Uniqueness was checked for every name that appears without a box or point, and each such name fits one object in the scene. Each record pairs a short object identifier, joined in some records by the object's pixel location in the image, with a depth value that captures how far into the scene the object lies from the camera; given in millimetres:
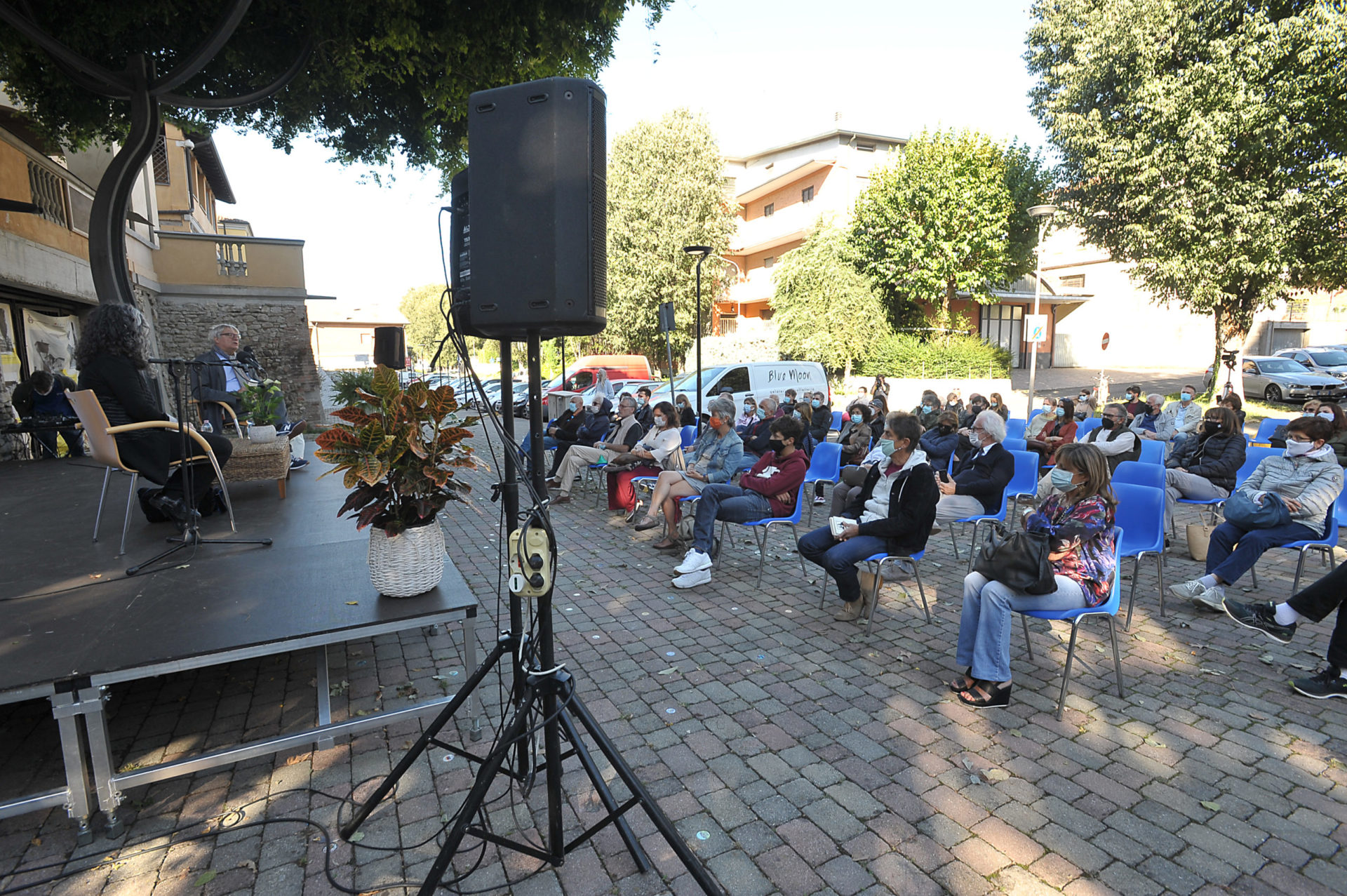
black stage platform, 2512
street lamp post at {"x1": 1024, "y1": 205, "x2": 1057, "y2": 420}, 15406
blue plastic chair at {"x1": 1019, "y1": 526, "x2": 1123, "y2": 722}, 3508
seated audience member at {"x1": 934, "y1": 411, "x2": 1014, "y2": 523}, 5668
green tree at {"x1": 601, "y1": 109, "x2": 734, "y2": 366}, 28562
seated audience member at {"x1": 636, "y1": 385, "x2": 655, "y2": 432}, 10680
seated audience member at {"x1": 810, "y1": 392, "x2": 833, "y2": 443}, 10766
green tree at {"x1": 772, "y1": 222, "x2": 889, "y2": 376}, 25625
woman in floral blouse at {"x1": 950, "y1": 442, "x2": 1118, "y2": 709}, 3545
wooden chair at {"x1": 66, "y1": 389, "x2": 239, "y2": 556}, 3885
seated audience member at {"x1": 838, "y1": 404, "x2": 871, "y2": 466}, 8375
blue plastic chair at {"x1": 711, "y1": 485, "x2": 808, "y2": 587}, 5566
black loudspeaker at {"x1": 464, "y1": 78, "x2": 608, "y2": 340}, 2227
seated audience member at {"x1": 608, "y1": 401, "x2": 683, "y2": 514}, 7237
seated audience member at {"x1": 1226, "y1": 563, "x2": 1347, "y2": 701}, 3617
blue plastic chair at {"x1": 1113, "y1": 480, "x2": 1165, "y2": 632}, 4621
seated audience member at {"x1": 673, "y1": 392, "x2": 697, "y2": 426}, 10680
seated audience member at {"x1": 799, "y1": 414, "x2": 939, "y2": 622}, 4457
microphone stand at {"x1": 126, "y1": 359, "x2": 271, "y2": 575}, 3929
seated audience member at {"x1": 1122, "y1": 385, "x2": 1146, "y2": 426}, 10611
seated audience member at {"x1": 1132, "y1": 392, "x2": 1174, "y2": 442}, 9531
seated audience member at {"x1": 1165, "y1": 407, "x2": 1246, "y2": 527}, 6316
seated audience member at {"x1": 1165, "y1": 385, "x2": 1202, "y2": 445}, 8992
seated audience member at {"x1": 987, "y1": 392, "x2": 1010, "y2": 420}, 9734
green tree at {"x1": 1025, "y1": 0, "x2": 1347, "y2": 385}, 14898
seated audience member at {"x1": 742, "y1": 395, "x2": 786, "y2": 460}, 8594
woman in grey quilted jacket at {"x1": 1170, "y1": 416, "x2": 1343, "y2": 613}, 4730
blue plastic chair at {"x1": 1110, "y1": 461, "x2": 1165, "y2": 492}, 5340
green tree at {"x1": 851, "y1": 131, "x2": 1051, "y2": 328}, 24906
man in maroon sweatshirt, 5598
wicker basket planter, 3197
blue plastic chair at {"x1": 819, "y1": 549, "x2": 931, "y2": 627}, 4430
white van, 15047
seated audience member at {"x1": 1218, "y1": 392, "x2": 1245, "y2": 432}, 9405
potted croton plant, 3027
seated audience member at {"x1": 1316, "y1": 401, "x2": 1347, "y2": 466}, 5675
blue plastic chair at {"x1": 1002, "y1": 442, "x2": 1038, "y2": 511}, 6688
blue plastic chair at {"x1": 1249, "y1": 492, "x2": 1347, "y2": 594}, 4758
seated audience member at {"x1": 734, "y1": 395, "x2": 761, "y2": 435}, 10502
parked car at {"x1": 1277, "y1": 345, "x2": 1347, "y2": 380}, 22312
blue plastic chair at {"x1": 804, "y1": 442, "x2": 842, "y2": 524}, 6918
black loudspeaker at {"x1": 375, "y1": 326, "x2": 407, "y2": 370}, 9102
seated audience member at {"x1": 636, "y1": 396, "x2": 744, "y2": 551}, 6457
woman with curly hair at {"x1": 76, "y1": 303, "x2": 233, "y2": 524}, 4105
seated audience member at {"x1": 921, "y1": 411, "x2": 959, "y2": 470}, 7766
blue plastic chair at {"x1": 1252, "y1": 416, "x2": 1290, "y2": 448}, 7840
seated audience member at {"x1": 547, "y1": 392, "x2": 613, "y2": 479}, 9537
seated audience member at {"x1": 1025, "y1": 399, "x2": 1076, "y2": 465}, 8664
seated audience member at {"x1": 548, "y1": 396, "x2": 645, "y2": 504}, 8578
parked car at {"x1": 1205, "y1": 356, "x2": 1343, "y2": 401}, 20578
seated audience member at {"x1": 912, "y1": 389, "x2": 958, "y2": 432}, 9945
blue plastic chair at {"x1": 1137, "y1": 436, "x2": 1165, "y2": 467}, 6445
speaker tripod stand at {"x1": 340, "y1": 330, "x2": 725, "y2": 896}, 2125
